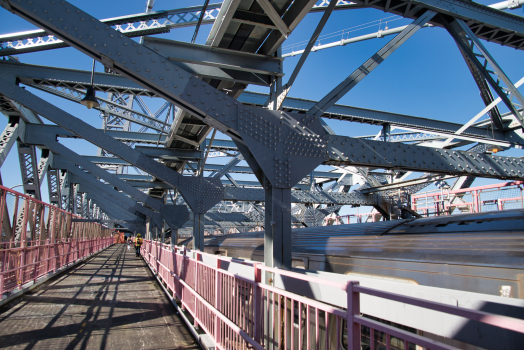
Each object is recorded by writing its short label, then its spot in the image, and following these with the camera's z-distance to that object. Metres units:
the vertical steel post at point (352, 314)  2.11
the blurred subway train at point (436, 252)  3.11
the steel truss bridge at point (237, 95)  4.87
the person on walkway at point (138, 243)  28.75
